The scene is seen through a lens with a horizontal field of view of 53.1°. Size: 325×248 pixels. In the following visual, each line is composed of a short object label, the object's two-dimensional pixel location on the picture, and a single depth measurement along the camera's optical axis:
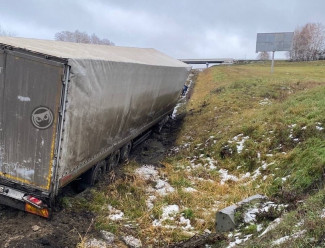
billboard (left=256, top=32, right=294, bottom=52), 35.47
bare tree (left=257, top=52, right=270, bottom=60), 106.24
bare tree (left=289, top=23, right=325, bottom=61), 80.12
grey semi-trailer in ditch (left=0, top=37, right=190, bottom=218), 5.11
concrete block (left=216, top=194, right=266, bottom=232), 5.94
